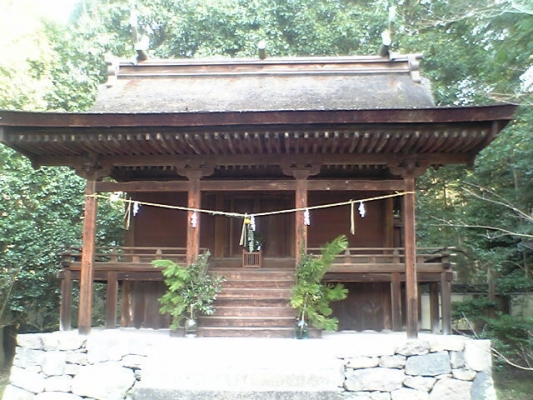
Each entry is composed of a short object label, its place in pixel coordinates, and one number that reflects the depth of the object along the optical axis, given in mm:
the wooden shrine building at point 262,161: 7195
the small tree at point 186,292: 7602
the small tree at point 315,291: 7441
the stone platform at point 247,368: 6211
